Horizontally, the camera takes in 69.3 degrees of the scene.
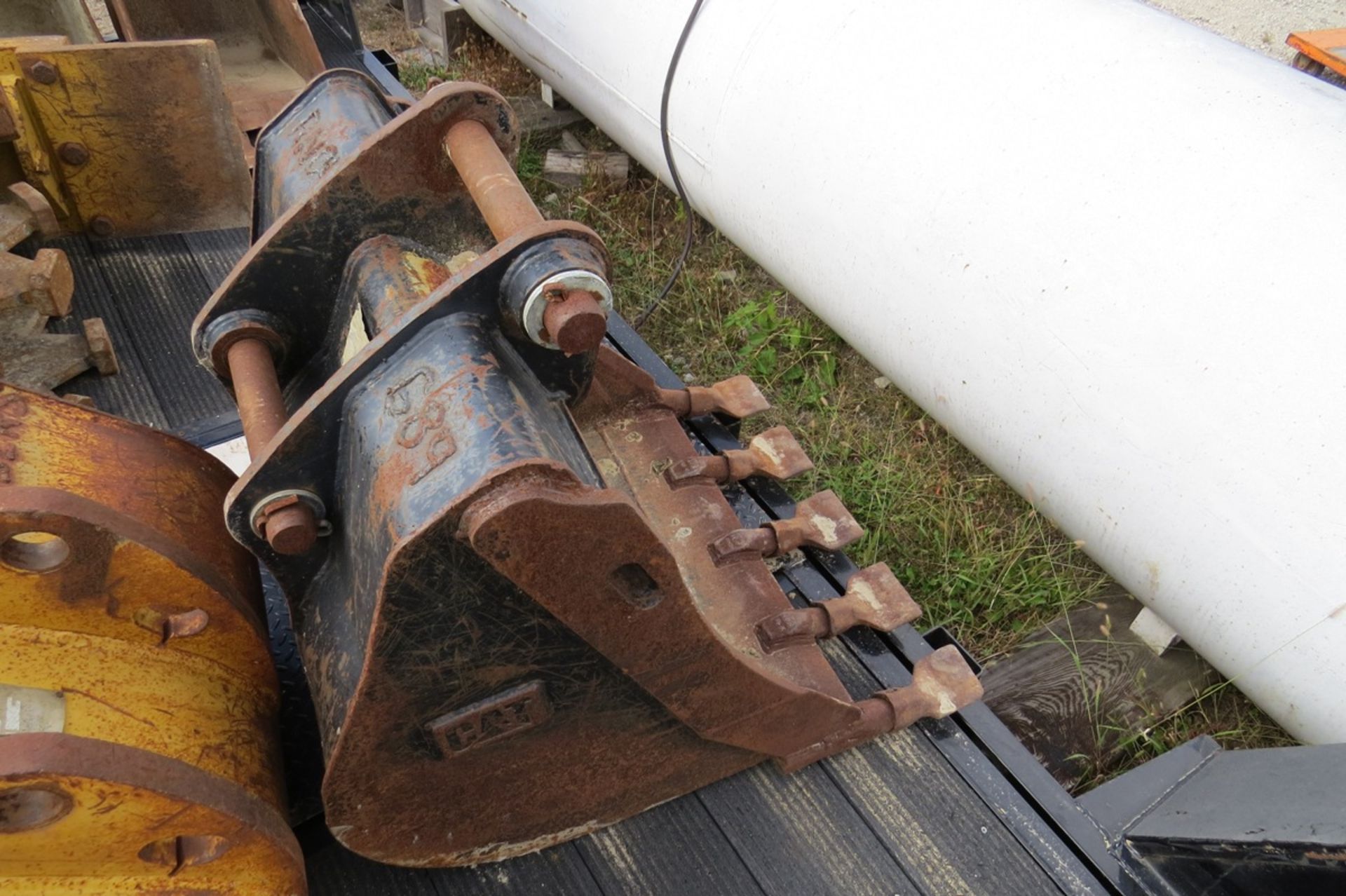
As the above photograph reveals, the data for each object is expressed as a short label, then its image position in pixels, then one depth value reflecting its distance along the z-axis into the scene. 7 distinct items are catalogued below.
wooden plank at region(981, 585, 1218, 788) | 2.06
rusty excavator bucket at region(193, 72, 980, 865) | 1.14
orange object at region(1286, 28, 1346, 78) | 3.11
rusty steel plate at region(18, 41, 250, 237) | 2.43
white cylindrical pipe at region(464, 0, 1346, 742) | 1.65
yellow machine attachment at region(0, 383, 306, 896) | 1.03
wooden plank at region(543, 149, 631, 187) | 3.65
